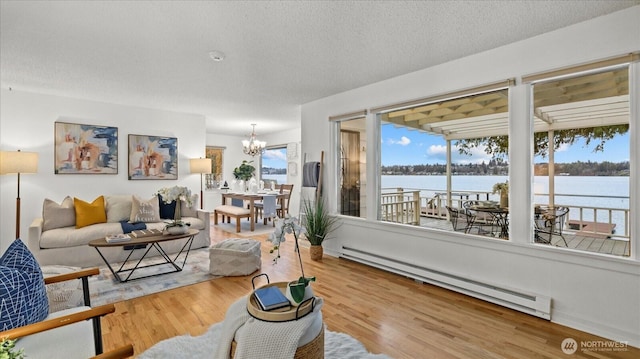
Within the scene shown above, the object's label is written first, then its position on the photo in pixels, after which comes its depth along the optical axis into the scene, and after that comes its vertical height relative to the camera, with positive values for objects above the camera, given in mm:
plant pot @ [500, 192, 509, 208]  2963 -190
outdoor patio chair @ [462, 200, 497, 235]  3076 -419
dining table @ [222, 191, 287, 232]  6394 -363
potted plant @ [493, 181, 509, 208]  2973 -111
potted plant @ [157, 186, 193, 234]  3820 -259
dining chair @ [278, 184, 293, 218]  7309 -469
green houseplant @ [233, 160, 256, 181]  7650 +198
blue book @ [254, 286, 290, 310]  1618 -655
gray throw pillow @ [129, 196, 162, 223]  4645 -485
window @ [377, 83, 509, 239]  3069 +218
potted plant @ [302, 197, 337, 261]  4441 -711
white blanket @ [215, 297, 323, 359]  1442 -777
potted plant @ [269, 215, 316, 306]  1662 -558
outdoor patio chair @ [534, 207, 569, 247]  2689 -382
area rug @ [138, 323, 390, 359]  2066 -1200
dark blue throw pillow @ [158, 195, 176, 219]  5047 -507
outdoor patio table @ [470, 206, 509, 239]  2945 -376
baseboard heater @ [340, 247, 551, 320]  2617 -1071
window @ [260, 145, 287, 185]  8797 +461
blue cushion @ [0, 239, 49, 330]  1371 -543
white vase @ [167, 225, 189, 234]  3795 -631
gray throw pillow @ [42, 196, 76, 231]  4090 -479
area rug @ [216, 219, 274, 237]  6152 -1071
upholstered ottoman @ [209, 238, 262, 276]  3729 -991
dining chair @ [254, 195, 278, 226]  6657 -611
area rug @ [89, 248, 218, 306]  3131 -1183
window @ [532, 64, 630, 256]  2393 +176
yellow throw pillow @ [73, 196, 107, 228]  4258 -476
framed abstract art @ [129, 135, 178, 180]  5305 +410
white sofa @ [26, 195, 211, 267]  3803 -739
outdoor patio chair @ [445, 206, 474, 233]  3256 -431
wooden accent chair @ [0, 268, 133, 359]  1256 -801
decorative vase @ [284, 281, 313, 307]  1654 -632
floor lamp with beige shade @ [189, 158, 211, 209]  5770 +273
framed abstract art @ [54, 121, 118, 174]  4648 +498
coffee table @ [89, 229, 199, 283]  3387 -726
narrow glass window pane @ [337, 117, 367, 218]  4449 +200
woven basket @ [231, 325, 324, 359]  1512 -873
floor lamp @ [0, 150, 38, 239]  3824 +216
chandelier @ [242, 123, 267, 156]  7199 +826
